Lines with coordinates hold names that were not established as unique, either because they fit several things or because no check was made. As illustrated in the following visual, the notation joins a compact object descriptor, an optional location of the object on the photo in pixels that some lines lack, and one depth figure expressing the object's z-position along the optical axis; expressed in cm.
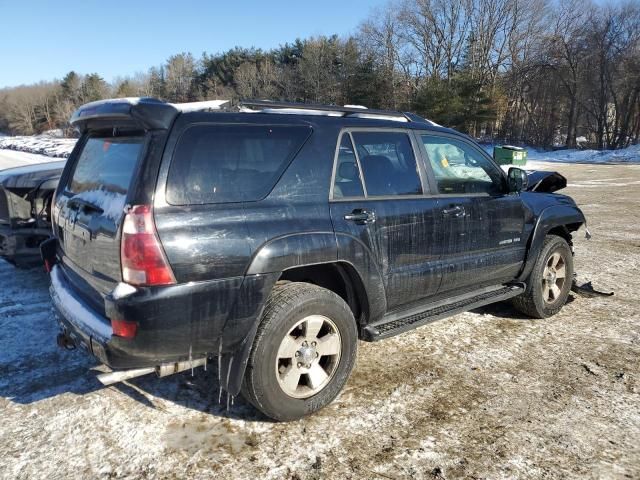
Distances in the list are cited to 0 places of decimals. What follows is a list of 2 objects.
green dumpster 2658
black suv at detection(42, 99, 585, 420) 249
